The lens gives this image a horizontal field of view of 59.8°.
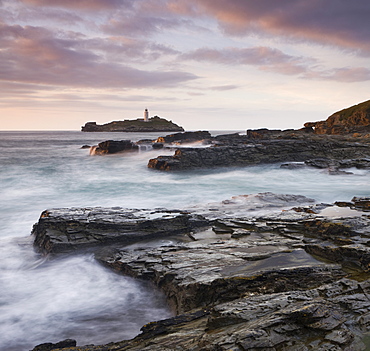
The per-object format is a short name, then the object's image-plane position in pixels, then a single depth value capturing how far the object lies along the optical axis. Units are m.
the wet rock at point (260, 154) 25.52
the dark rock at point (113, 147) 36.62
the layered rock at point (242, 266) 3.69
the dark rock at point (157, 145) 38.94
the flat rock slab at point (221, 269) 5.37
